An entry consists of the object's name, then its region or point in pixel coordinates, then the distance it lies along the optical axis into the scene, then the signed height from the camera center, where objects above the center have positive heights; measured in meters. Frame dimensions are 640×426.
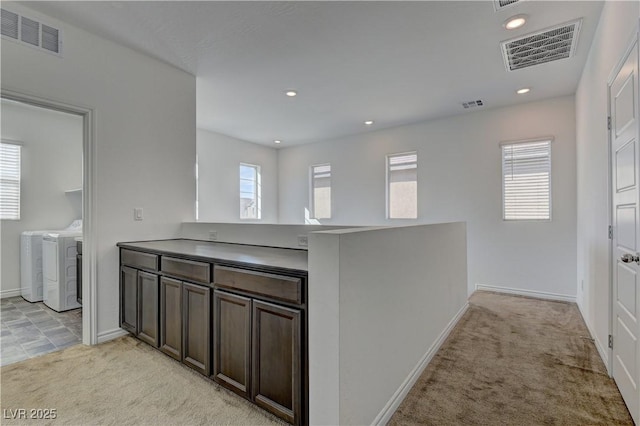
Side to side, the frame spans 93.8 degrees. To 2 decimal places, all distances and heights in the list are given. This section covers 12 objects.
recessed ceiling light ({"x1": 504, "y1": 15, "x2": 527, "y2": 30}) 2.50 +1.61
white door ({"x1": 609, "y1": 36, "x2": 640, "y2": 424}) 1.67 -0.12
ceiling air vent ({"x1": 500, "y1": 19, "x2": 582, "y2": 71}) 2.69 +1.60
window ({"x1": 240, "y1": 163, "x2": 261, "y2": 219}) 6.56 +0.47
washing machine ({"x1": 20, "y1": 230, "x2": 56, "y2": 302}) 3.92 -0.67
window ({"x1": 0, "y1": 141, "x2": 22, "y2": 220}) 4.11 +0.47
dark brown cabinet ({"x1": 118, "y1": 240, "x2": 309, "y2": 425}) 1.56 -0.67
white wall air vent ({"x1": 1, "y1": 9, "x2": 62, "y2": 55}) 2.27 +1.44
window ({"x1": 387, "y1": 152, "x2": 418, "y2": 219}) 5.49 +0.48
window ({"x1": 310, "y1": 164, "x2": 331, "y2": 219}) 6.63 +0.47
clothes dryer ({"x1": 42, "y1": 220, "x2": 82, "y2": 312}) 3.58 -0.68
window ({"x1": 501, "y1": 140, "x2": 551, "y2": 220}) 4.34 +0.45
